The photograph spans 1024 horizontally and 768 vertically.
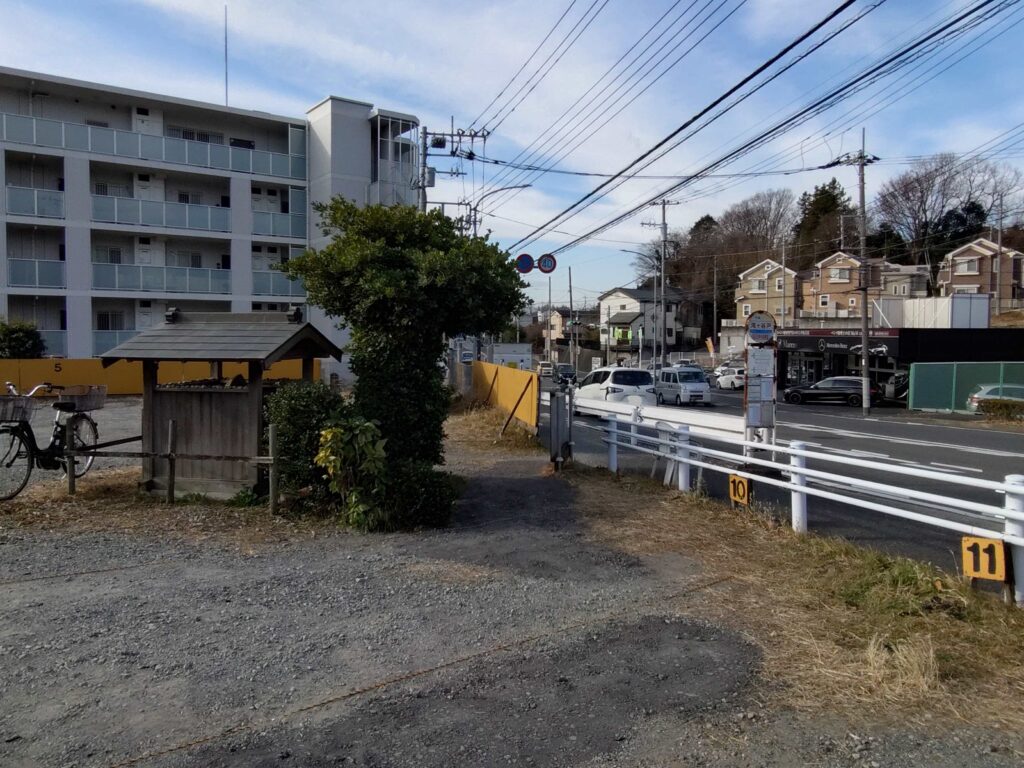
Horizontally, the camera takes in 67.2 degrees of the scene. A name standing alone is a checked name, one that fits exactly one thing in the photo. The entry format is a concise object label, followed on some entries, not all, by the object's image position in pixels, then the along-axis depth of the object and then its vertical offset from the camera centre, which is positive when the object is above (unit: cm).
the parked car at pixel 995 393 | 2875 -152
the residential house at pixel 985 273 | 6425 +679
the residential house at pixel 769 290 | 7288 +610
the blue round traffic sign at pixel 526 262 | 2009 +242
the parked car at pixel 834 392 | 3697 -190
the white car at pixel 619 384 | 2497 -108
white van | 3216 -142
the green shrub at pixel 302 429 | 859 -86
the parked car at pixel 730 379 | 4909 -169
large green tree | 842 +55
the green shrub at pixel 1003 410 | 2609 -194
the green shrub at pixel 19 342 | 2794 +37
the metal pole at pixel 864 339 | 3197 +60
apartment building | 2956 +659
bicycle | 893 -103
